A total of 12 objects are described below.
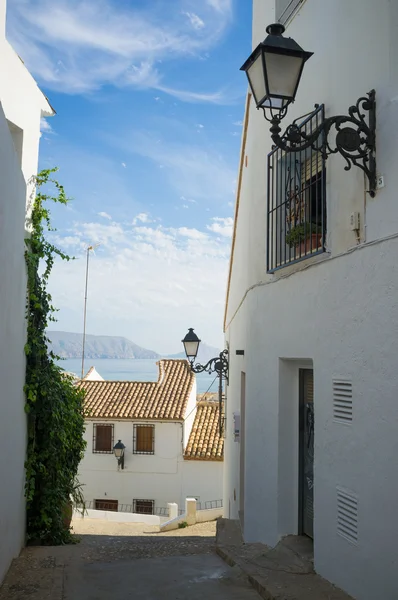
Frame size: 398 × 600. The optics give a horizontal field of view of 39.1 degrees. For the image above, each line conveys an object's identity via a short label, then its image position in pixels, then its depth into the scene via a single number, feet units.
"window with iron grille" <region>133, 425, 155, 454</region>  79.15
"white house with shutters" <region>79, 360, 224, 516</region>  77.87
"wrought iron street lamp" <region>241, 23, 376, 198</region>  13.94
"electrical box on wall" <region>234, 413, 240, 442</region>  32.73
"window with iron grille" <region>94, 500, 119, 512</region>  79.30
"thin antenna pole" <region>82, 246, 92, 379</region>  100.21
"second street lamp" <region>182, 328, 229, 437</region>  40.52
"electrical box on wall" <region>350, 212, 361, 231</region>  15.22
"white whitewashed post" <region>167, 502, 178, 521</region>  64.17
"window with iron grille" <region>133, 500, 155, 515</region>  78.23
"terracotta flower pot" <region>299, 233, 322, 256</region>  18.19
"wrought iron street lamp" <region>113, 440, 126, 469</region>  73.82
